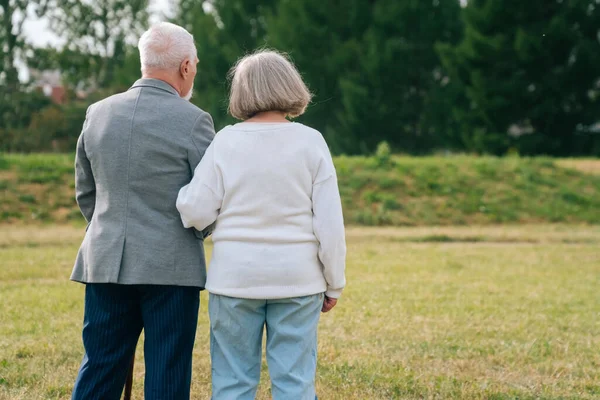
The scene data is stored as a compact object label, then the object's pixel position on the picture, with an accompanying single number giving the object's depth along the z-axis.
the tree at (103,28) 46.84
